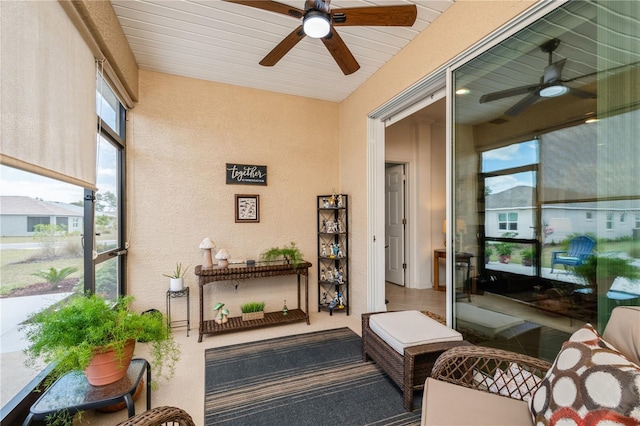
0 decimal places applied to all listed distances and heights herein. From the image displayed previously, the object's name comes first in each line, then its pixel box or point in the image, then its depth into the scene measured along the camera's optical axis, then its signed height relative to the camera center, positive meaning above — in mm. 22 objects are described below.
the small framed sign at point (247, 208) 3363 +105
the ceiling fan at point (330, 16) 1583 +1232
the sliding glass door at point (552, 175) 1303 +232
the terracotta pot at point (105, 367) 1441 -792
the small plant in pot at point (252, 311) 3134 -1074
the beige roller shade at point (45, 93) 1149 +629
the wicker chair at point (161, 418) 1011 -759
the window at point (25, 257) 1316 -214
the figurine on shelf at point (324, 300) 3711 -1120
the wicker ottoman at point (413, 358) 1751 -936
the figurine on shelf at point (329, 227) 3605 -137
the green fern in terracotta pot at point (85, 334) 1321 -593
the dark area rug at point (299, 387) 1729 -1236
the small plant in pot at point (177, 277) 2912 -654
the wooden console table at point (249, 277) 2881 -659
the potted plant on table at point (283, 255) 3347 -463
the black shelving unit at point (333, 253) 3572 -477
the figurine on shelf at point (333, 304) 3539 -1117
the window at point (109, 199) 2270 +166
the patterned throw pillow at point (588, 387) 841 -563
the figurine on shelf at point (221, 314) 3042 -1067
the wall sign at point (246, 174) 3326 +513
